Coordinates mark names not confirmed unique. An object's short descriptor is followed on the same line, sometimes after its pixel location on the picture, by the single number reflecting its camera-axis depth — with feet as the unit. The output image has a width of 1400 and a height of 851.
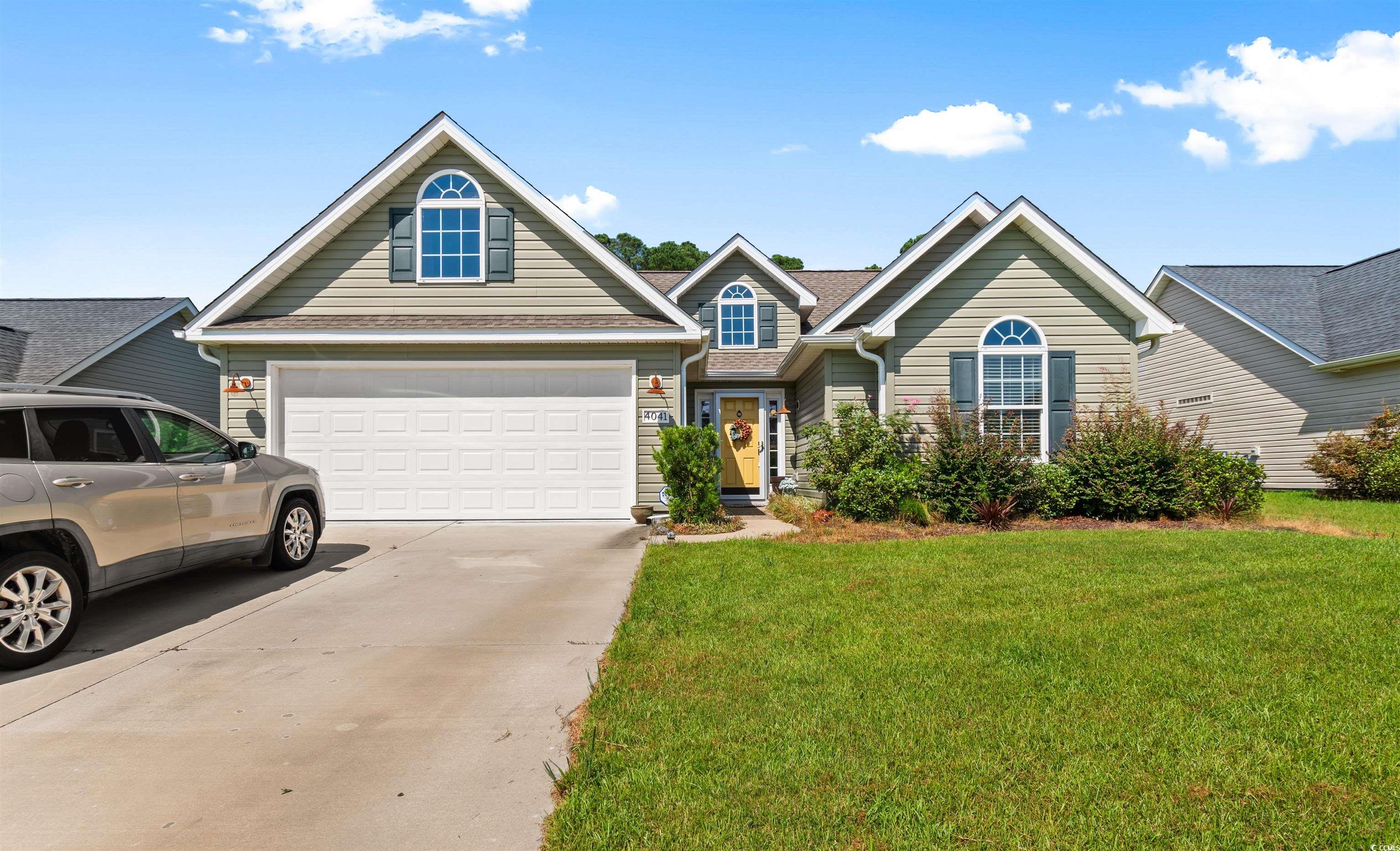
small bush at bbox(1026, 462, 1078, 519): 36.45
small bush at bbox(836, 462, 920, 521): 36.24
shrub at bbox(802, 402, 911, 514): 38.06
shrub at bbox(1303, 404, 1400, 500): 45.80
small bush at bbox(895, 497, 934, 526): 34.81
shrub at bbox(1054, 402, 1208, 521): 35.83
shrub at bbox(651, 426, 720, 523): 35.45
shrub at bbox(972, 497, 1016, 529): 34.71
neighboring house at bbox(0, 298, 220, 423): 55.21
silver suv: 15.44
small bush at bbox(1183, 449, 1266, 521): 36.22
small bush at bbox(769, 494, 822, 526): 39.88
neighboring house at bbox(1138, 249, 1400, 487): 51.29
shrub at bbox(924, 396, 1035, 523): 35.63
